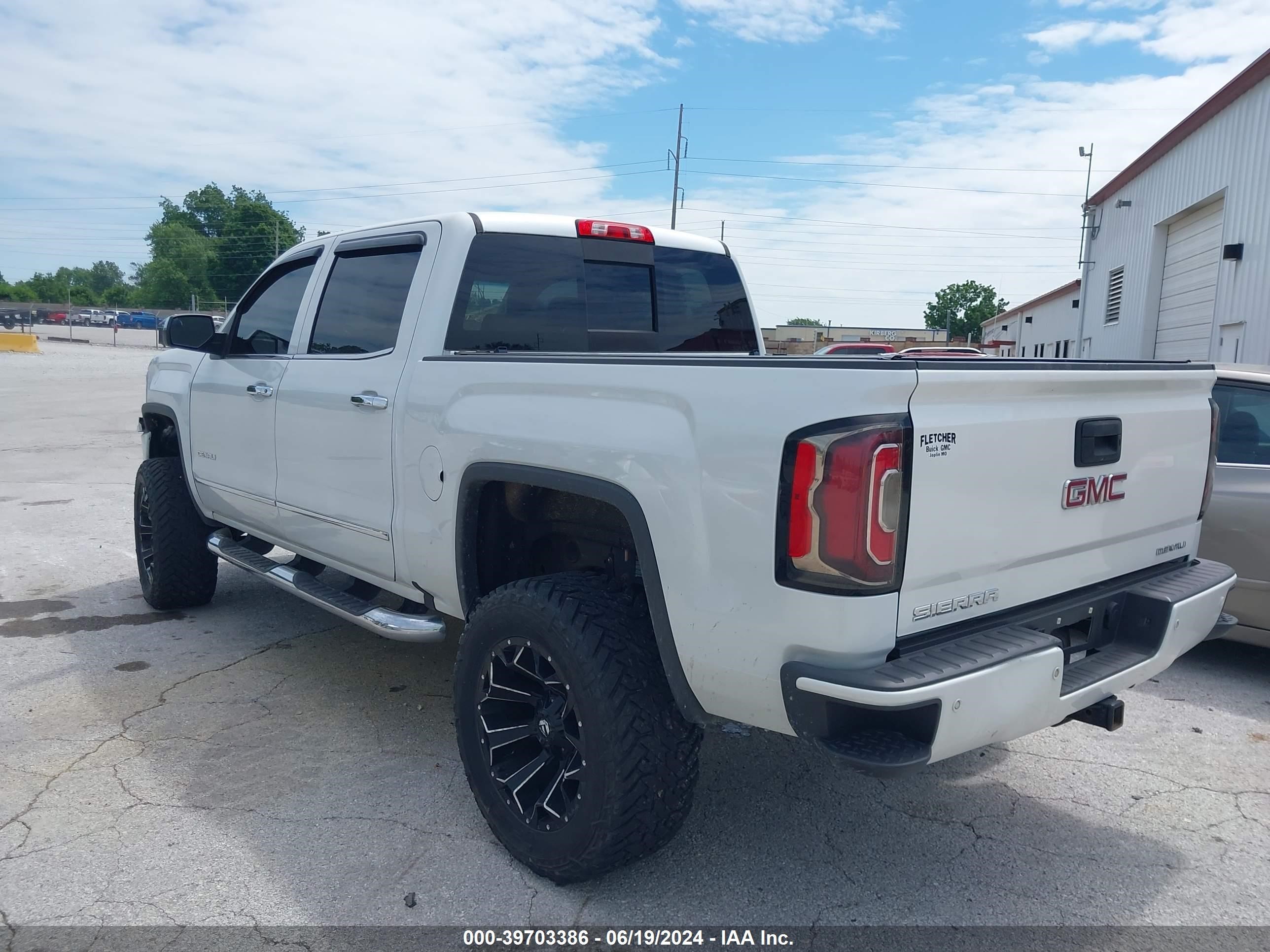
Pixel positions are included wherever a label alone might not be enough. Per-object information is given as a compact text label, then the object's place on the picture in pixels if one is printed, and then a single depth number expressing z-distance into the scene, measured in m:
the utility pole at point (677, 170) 45.25
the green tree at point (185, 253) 99.50
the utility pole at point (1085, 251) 22.12
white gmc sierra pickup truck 2.22
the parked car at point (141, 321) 76.75
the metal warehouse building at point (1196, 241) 12.69
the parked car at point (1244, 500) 4.54
